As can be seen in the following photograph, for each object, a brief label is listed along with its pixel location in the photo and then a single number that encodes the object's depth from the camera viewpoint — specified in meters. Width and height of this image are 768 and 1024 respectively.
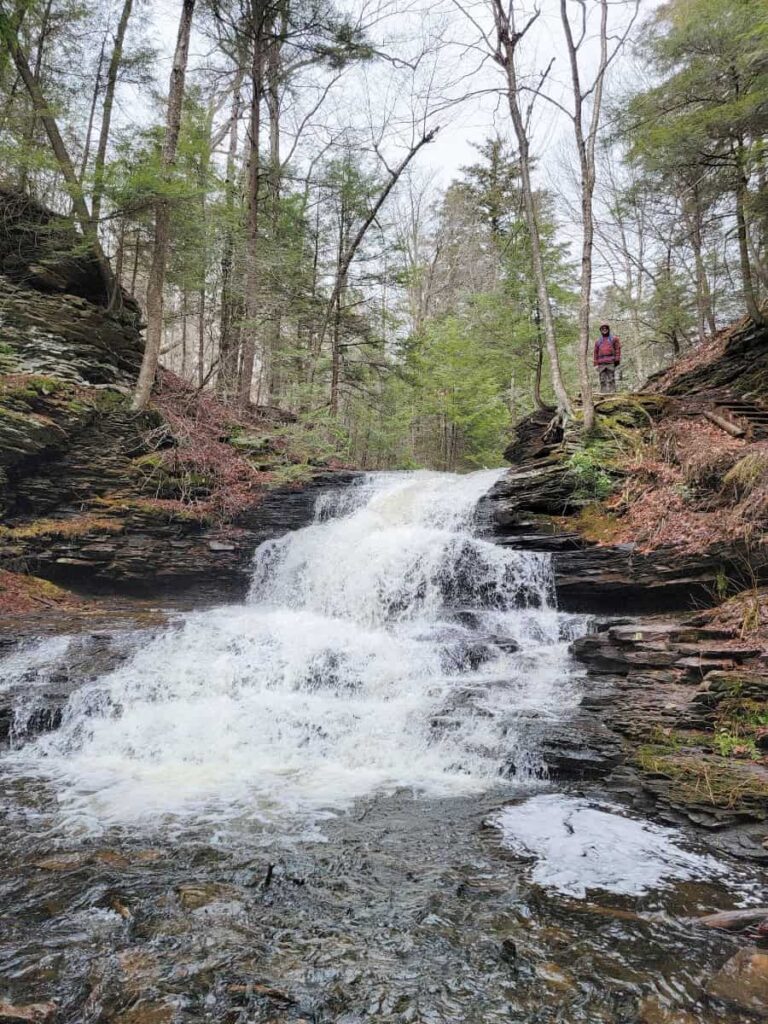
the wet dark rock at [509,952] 2.75
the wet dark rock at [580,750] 4.89
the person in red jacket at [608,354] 13.23
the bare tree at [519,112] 11.25
